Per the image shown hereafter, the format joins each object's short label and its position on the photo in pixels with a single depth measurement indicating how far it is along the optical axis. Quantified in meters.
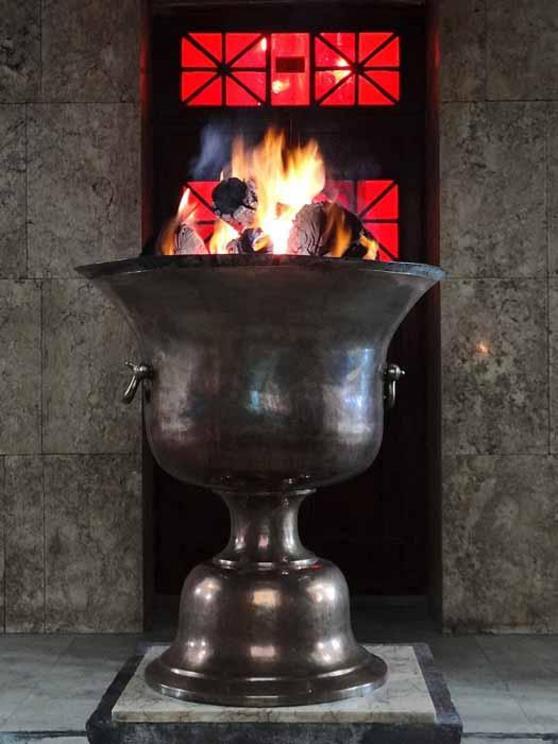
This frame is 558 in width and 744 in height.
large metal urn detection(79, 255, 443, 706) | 2.49
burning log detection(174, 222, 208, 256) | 2.89
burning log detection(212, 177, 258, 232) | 2.92
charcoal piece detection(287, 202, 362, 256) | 2.81
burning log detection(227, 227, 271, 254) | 2.84
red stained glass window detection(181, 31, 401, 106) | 5.26
